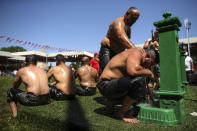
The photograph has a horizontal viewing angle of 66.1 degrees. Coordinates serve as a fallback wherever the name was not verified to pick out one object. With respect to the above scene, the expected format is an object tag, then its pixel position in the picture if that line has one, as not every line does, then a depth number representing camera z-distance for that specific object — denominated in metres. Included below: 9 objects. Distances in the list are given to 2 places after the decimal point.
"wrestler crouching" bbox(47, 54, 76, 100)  3.61
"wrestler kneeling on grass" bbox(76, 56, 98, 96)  4.49
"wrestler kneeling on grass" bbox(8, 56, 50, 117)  2.83
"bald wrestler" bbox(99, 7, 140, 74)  2.67
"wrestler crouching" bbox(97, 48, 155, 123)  1.90
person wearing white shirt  6.73
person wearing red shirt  6.40
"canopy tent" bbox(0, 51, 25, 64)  16.46
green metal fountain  1.93
